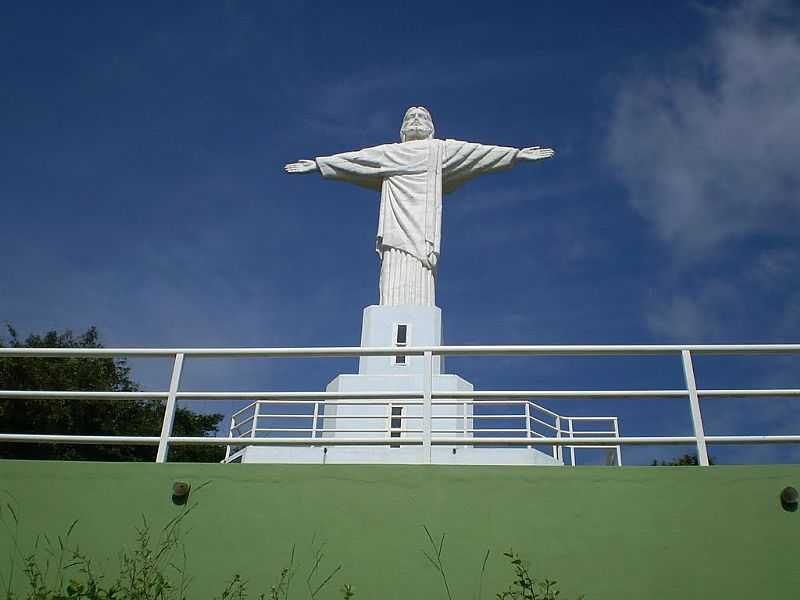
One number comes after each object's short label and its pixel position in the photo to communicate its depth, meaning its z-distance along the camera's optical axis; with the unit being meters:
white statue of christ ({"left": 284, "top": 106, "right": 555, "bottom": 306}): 10.39
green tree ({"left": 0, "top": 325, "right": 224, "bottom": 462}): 21.06
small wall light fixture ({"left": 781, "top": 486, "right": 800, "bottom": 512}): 4.56
